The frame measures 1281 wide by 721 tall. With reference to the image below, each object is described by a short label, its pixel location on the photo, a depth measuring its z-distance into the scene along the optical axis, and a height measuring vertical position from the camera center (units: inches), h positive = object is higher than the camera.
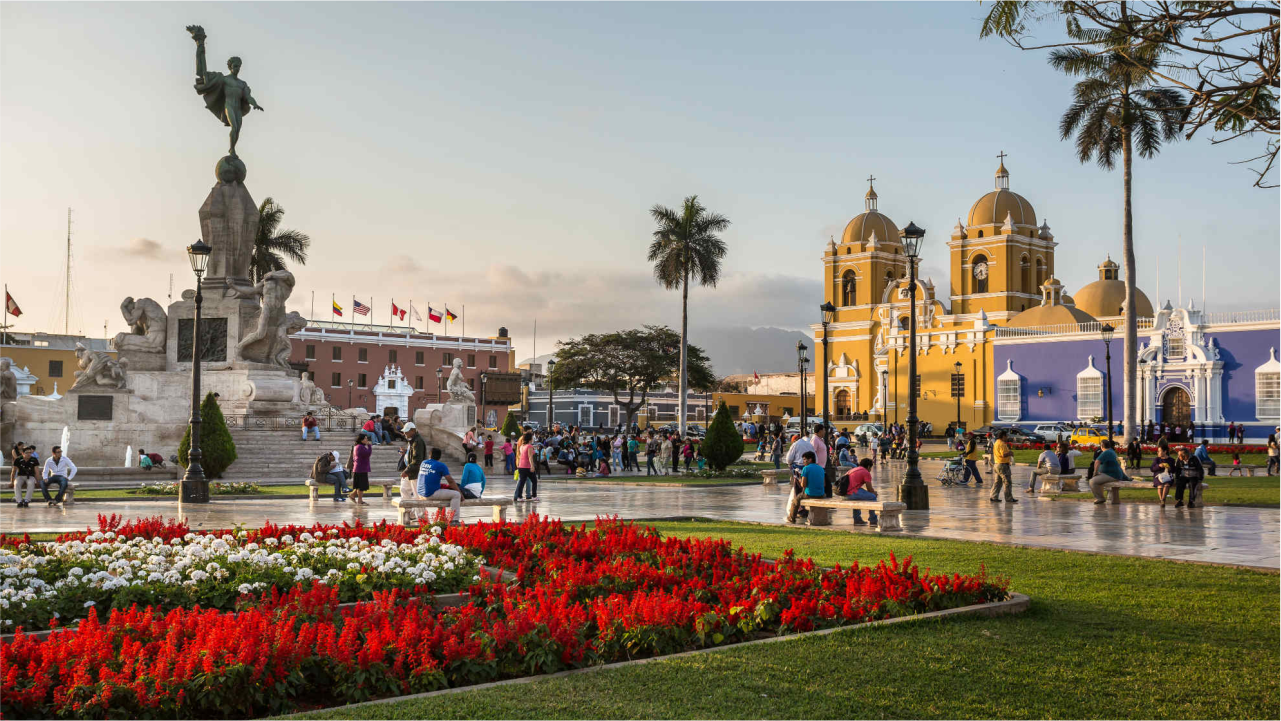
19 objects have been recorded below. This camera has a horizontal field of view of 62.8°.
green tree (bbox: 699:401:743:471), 1045.8 -12.4
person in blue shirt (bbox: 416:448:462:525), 492.3 -26.3
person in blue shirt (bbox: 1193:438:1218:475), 880.3 -20.8
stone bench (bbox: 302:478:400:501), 658.0 -38.4
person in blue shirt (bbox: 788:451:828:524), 531.2 -27.3
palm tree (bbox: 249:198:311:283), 1549.0 +277.7
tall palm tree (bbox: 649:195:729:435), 1673.2 +294.0
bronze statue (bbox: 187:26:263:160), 1015.6 +325.4
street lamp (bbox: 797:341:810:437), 1485.0 +112.2
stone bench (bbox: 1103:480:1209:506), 657.6 -34.6
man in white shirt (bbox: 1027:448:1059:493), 756.0 -22.2
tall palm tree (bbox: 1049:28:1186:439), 1034.1 +338.8
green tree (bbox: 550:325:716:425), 2568.9 +174.2
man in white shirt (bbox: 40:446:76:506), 613.9 -27.3
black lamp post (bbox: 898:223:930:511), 585.6 -16.0
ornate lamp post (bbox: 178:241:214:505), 618.2 -12.1
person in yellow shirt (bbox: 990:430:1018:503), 666.2 -19.7
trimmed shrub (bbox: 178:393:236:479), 754.2 -10.4
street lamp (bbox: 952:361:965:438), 2096.0 +99.1
